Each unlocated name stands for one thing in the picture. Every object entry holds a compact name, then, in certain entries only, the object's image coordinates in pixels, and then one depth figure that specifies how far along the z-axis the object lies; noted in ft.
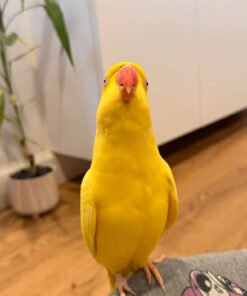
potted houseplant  3.74
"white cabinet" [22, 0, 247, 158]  3.52
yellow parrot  1.39
